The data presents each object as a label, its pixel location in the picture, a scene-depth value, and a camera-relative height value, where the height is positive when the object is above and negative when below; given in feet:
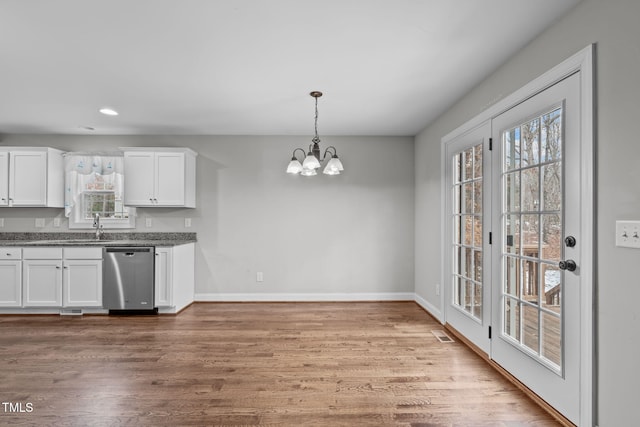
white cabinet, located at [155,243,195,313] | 12.91 -2.61
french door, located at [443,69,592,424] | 5.94 -0.55
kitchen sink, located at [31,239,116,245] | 13.05 -1.15
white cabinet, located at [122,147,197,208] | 13.88 +1.64
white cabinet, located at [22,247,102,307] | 12.77 -2.51
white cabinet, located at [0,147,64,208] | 13.70 +1.64
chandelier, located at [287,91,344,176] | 9.70 +1.57
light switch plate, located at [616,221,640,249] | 4.71 -0.25
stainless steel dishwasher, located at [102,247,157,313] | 12.82 -2.65
